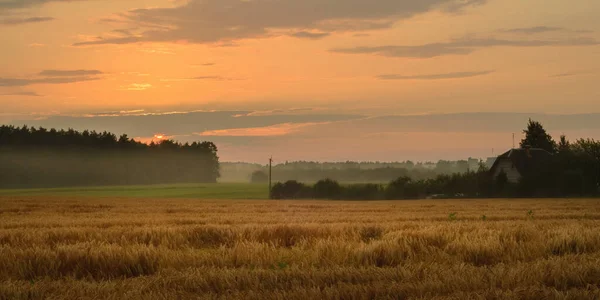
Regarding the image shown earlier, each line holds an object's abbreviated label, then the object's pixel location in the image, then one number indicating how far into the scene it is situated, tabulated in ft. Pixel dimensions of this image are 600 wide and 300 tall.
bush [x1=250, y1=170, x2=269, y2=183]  588.50
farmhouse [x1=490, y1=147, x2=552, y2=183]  263.90
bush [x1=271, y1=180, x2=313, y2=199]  304.50
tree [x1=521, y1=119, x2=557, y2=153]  297.74
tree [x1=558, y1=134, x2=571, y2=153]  290.56
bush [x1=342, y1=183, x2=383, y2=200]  285.23
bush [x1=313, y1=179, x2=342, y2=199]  299.17
